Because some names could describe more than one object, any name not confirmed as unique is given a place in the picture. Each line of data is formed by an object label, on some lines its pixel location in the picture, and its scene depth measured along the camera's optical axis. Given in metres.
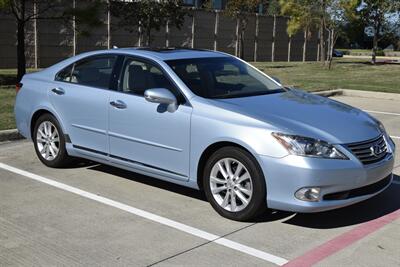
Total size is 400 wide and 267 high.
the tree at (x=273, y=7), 49.00
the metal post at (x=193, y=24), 29.69
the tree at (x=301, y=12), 26.89
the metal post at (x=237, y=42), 31.38
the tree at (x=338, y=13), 25.31
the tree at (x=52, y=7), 14.47
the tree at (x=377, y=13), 28.86
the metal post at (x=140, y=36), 25.48
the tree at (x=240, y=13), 29.86
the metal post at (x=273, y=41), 34.84
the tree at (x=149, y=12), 20.00
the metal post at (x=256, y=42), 33.72
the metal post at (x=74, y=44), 24.55
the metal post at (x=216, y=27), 31.02
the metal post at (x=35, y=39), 23.00
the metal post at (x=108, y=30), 25.72
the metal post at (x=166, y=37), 28.37
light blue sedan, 4.77
